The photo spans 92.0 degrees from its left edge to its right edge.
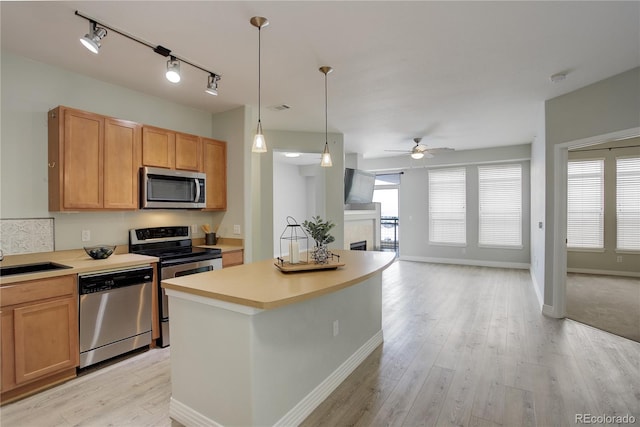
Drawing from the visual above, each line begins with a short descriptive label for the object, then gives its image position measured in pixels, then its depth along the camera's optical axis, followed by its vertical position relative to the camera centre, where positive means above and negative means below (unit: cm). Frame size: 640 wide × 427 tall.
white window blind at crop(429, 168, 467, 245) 766 +15
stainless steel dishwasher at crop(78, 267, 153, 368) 262 -90
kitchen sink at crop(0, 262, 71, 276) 252 -47
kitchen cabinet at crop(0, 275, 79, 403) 223 -93
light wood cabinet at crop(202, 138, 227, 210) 399 +55
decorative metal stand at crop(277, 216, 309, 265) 244 -34
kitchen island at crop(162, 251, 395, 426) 174 -83
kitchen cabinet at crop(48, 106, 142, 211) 278 +51
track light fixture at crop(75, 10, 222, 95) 217 +132
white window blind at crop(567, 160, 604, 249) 625 +16
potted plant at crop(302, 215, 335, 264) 248 -21
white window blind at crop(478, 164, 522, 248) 707 +16
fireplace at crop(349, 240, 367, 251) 759 -83
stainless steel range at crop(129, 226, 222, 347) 317 -46
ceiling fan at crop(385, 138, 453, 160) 582 +117
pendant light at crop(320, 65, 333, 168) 299 +58
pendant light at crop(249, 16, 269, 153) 222 +71
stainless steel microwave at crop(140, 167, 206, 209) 332 +28
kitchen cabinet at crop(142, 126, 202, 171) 339 +75
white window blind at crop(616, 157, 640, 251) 594 +16
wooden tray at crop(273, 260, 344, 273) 228 -41
